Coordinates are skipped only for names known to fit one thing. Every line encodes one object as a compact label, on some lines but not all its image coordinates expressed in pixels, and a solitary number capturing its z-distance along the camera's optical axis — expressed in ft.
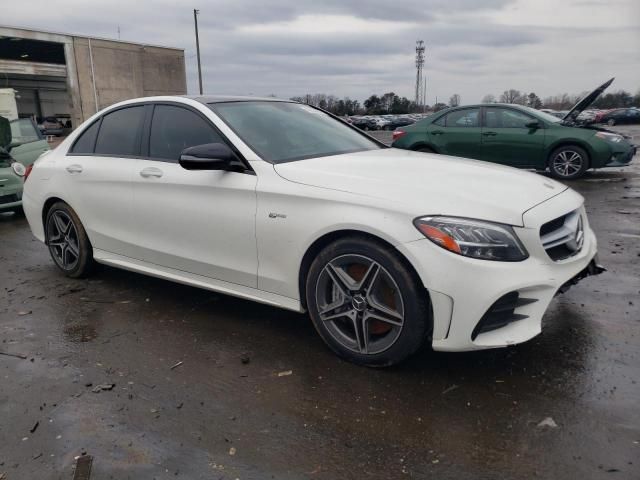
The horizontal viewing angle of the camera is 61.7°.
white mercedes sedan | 9.08
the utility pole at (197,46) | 152.89
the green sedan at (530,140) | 32.78
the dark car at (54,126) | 115.55
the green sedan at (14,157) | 26.30
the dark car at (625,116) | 130.52
